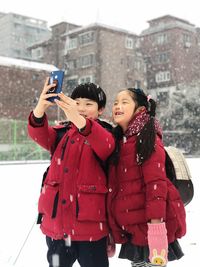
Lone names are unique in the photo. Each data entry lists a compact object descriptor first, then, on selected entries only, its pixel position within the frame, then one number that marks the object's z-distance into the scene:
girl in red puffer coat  2.32
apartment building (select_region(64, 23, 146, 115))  38.84
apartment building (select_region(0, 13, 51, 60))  61.06
